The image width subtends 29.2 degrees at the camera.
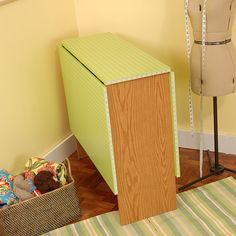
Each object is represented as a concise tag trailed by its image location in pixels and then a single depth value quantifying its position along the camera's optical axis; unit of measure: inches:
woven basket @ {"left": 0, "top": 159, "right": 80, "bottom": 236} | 82.9
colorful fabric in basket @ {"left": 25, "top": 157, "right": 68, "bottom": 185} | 89.0
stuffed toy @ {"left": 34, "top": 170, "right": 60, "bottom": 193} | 86.1
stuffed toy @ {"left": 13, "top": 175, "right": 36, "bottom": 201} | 85.0
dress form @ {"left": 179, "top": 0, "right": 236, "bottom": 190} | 79.5
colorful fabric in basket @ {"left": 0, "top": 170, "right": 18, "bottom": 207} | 84.0
